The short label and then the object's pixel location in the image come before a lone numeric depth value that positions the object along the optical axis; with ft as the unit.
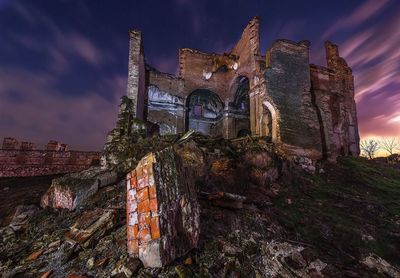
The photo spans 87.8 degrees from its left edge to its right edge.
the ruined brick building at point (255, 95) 33.90
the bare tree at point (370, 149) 102.32
